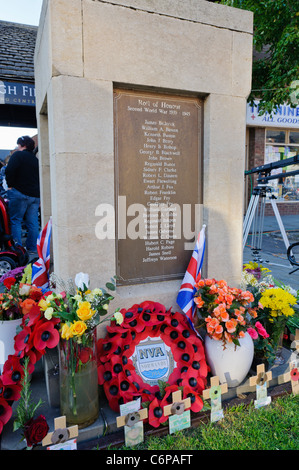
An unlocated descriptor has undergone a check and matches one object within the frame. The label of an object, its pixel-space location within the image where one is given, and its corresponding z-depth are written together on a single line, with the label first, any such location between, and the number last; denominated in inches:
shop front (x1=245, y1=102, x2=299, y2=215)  533.6
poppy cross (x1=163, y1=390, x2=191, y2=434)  84.7
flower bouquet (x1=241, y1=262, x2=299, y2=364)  108.6
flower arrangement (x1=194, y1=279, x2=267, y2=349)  97.3
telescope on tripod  226.5
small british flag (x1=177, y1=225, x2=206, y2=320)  107.7
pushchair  210.4
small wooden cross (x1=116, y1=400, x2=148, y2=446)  80.4
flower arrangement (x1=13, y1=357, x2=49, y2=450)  72.7
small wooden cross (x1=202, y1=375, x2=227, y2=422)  90.0
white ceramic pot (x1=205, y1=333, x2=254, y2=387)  98.1
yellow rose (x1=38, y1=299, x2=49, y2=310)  86.7
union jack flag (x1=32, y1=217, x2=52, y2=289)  127.9
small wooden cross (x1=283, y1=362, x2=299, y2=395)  103.7
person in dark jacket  232.2
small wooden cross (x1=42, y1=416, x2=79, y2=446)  73.7
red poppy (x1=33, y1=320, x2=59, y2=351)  82.2
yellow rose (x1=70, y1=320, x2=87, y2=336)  77.4
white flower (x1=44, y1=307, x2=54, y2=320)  81.9
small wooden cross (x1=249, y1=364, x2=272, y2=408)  97.0
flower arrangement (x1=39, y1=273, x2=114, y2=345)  78.6
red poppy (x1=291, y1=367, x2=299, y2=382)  104.2
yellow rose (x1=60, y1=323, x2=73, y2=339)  78.5
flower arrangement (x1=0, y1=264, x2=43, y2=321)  99.7
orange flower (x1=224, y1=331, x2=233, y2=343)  97.2
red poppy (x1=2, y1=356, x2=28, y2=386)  82.2
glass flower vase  80.4
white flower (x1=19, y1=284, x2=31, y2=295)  105.5
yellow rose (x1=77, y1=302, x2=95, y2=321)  78.5
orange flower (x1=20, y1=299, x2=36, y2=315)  98.2
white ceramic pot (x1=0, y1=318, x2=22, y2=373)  101.4
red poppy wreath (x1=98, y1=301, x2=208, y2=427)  87.2
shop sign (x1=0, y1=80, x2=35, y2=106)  299.3
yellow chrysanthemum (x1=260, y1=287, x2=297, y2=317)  111.0
